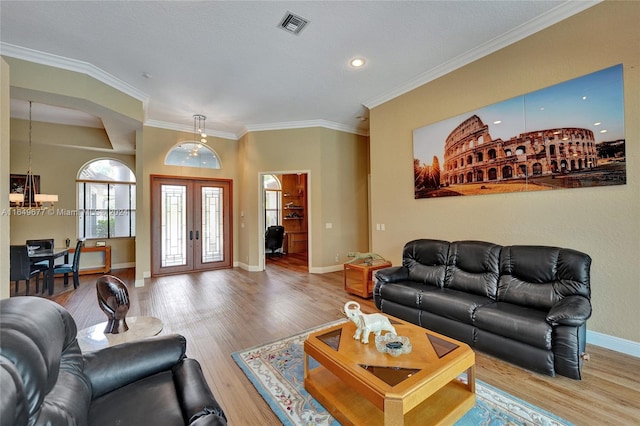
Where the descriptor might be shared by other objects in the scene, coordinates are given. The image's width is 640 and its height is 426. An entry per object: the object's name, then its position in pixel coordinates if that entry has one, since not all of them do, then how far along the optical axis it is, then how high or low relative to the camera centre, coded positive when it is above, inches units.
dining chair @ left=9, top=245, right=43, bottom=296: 169.5 -23.9
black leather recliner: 34.1 -28.6
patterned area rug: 68.8 -51.6
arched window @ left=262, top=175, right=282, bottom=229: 382.0 +27.0
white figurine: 76.3 -30.2
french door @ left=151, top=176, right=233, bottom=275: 244.2 -2.7
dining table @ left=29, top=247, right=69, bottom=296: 179.5 -21.7
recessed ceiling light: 147.7 +86.7
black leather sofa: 85.0 -33.5
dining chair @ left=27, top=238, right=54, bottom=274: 205.2 -15.0
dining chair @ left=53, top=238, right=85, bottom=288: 197.0 -32.3
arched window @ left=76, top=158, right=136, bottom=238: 259.9 +23.9
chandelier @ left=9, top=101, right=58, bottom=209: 224.5 +30.2
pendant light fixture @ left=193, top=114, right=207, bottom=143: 228.1 +88.3
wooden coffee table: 57.4 -36.8
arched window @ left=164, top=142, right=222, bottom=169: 248.8 +62.7
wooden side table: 166.7 -37.8
